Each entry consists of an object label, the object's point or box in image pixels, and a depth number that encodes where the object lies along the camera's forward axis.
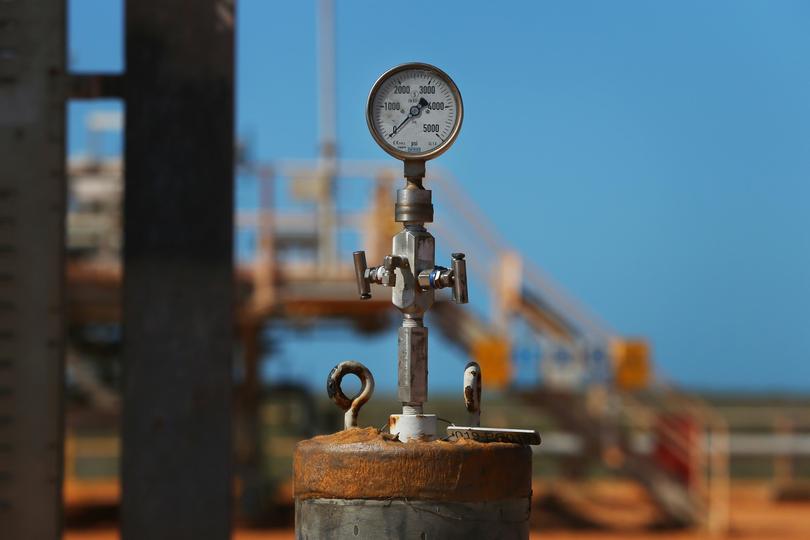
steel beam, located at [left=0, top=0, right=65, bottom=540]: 12.34
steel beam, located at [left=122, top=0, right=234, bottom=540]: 12.55
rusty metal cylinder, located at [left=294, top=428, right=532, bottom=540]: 8.39
